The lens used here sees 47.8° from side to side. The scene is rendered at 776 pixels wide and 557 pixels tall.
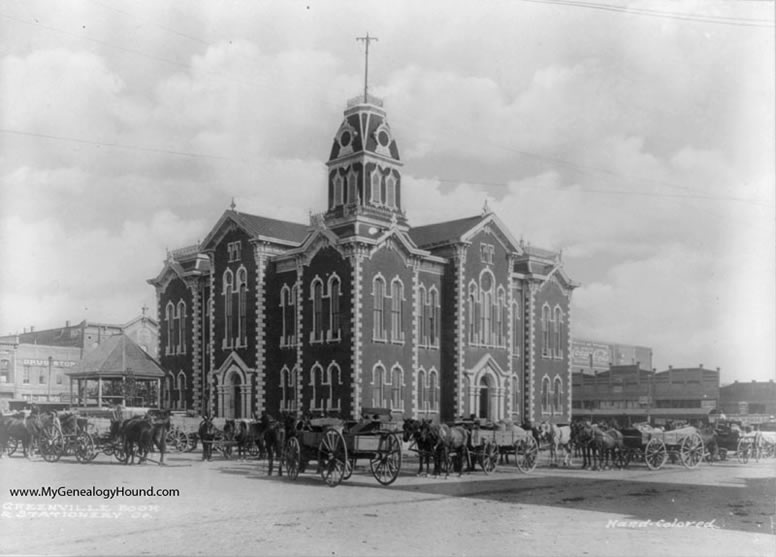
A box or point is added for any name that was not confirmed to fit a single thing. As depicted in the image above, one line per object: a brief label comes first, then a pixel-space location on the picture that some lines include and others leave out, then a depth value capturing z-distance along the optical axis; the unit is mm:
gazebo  46094
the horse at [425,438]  25375
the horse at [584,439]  29750
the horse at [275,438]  25422
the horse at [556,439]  32047
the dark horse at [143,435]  26531
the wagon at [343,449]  22562
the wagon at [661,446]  30500
